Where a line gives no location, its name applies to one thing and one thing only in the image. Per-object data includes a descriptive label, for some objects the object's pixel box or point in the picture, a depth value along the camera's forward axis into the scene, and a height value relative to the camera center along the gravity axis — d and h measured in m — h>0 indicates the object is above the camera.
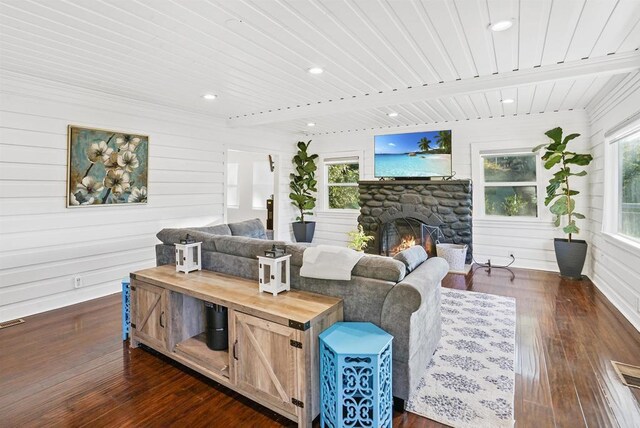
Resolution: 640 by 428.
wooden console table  1.78 -0.76
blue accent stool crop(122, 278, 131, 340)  2.87 -0.84
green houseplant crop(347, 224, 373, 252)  4.49 -0.37
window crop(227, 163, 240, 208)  8.98 +0.77
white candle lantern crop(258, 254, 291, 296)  2.20 -0.41
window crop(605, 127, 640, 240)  3.51 +0.36
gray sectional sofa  1.97 -0.51
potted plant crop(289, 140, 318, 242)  6.91 +0.56
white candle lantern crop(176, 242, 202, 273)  2.75 -0.37
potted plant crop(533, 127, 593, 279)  4.63 +0.22
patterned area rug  1.94 -1.13
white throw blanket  2.14 -0.32
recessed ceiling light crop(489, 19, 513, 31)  2.32 +1.36
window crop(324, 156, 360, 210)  7.00 +0.67
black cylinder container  2.37 -0.83
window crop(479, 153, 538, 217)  5.41 +0.51
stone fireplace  5.40 +0.02
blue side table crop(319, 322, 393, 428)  1.68 -0.87
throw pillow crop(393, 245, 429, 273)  2.31 -0.32
